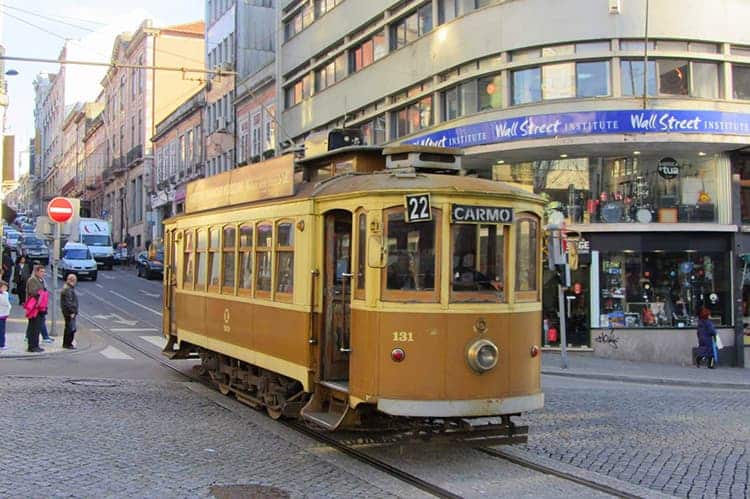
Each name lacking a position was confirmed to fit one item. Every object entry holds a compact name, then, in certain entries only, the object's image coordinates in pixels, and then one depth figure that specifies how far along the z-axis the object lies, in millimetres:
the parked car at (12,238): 54819
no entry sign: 18033
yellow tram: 7614
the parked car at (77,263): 39938
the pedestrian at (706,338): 20922
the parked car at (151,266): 44906
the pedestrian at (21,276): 26642
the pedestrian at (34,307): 15938
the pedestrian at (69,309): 16758
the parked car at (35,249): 49781
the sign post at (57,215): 18062
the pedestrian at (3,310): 15875
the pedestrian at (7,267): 27494
